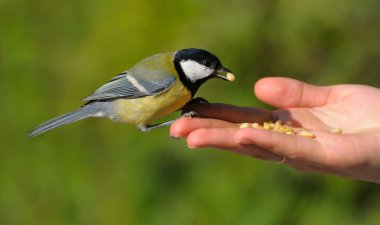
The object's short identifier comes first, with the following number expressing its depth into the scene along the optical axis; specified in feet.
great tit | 9.24
